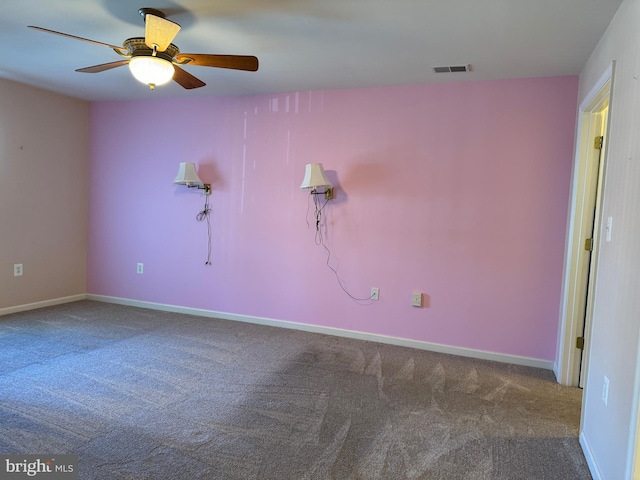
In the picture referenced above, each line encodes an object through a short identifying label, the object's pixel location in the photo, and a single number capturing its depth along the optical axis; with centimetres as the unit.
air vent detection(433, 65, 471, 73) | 300
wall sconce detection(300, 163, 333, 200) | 353
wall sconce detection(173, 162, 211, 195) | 405
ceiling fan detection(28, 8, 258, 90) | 209
